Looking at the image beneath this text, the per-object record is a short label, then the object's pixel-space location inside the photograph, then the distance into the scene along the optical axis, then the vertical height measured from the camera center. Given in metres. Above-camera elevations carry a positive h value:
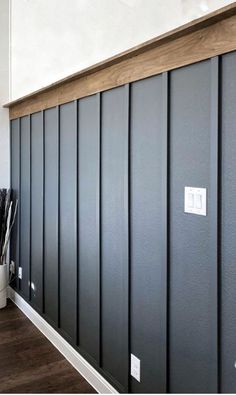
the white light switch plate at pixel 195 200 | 1.60 -0.05
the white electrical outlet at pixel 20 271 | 3.84 -0.88
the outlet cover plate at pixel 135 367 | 2.04 -1.01
